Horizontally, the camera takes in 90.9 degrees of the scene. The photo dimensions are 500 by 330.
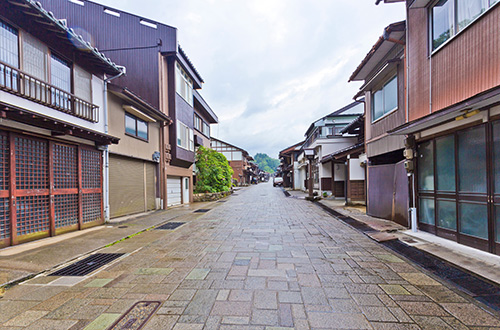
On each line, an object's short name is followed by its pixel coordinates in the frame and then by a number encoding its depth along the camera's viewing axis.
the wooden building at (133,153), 9.98
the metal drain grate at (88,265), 4.50
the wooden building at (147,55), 12.36
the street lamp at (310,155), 19.19
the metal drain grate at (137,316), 2.78
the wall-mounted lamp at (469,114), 4.77
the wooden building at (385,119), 7.79
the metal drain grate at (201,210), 13.09
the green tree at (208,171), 20.22
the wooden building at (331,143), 18.64
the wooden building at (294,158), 36.44
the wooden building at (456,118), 4.64
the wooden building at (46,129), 5.72
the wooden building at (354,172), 14.16
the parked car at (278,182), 51.19
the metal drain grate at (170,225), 8.57
